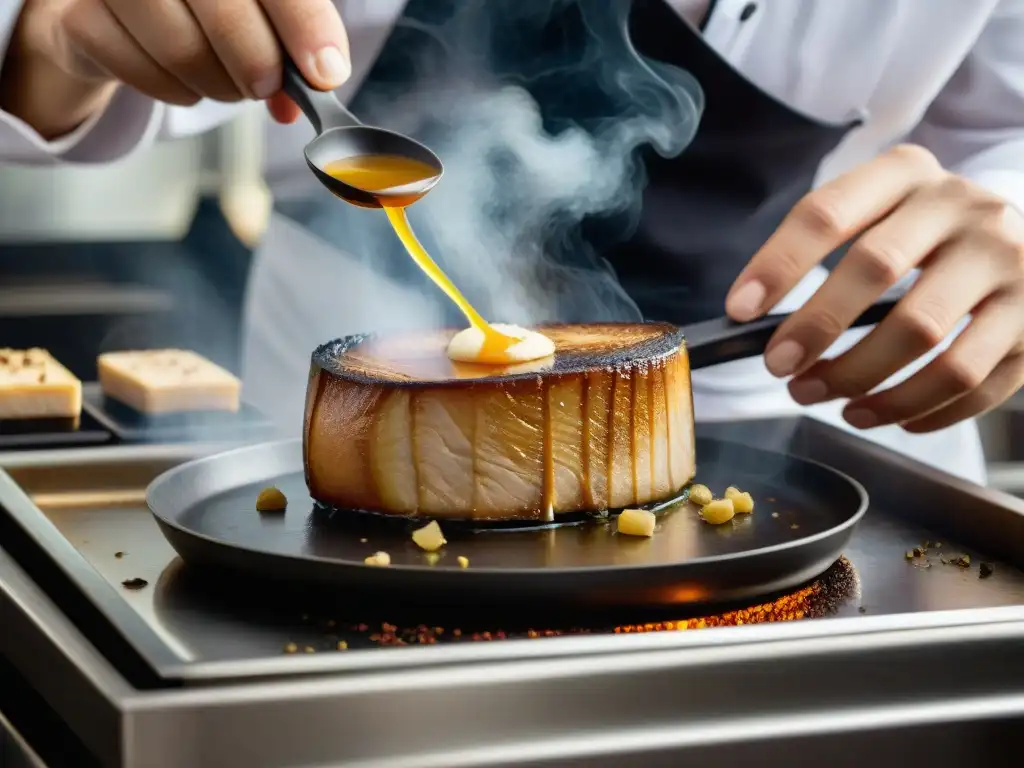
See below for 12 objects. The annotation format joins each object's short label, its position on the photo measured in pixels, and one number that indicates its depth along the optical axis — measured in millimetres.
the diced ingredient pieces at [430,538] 615
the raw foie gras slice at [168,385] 903
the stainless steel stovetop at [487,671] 504
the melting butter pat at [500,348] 668
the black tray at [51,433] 826
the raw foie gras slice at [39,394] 875
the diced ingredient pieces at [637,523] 629
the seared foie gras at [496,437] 635
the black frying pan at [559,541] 562
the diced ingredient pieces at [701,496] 672
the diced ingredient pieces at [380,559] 582
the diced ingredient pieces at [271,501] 665
